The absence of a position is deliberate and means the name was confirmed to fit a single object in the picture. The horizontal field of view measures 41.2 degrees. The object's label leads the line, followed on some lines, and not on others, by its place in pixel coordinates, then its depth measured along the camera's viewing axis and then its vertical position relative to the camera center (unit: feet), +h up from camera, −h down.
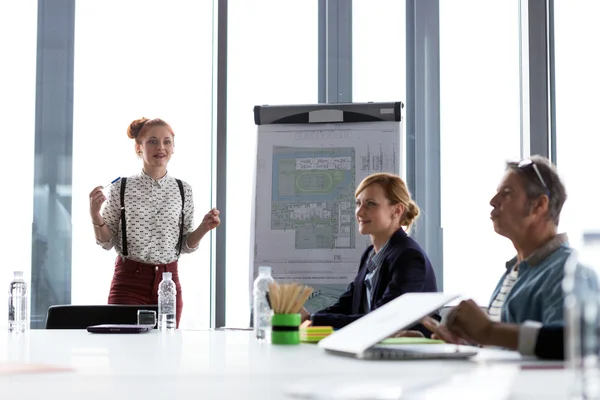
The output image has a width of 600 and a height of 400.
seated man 7.14 +0.00
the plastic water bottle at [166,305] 9.63 -0.93
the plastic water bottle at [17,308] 9.43 -0.91
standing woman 13.76 +0.22
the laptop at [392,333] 5.38 -0.72
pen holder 7.05 -0.82
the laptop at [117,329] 8.88 -1.03
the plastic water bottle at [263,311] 7.67 -0.74
